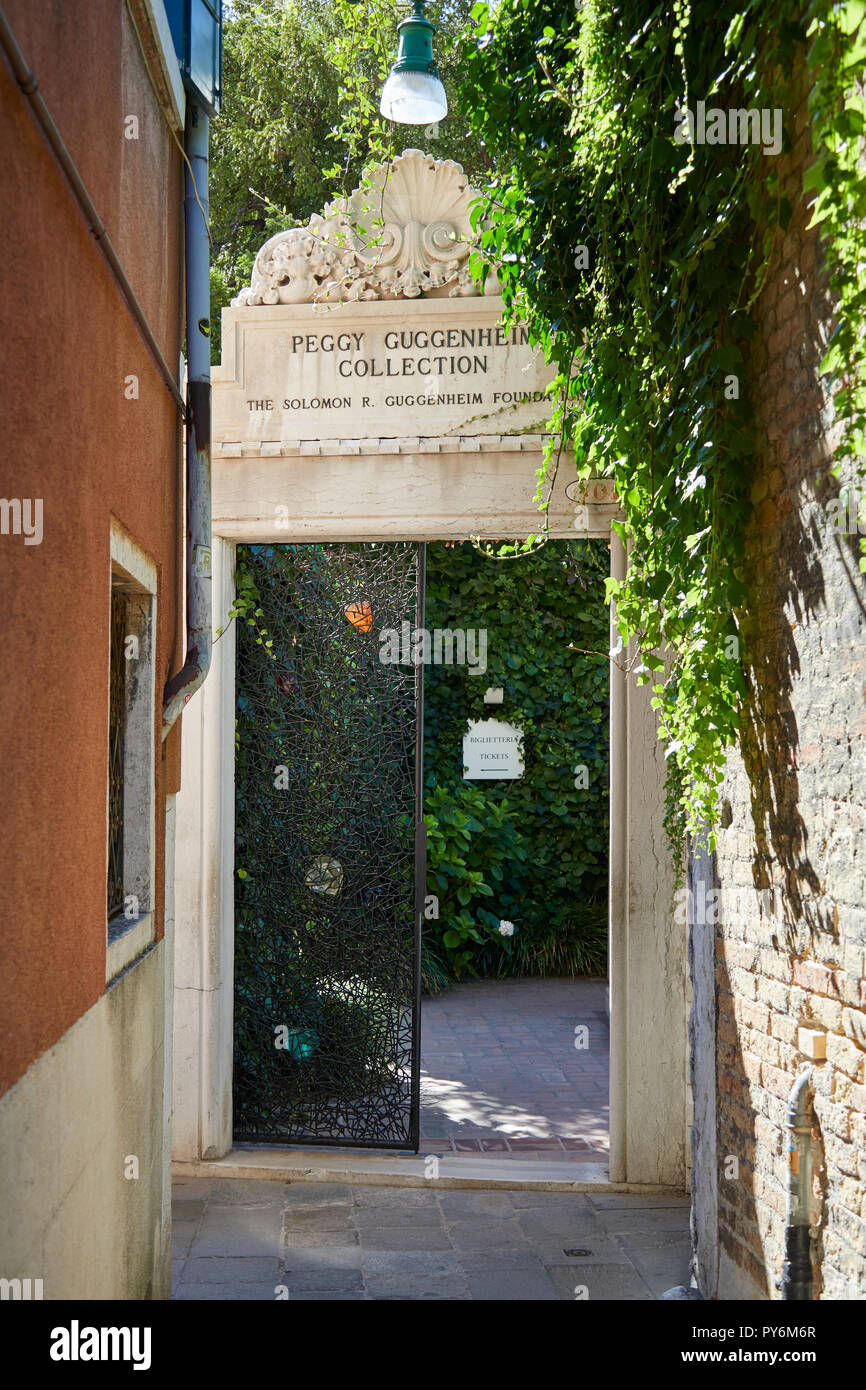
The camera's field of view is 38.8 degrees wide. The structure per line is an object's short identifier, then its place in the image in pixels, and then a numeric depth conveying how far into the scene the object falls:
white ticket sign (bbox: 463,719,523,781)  11.89
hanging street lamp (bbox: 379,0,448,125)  5.55
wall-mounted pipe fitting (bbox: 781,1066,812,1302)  3.31
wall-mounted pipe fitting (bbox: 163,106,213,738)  4.91
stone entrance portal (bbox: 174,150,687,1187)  6.16
